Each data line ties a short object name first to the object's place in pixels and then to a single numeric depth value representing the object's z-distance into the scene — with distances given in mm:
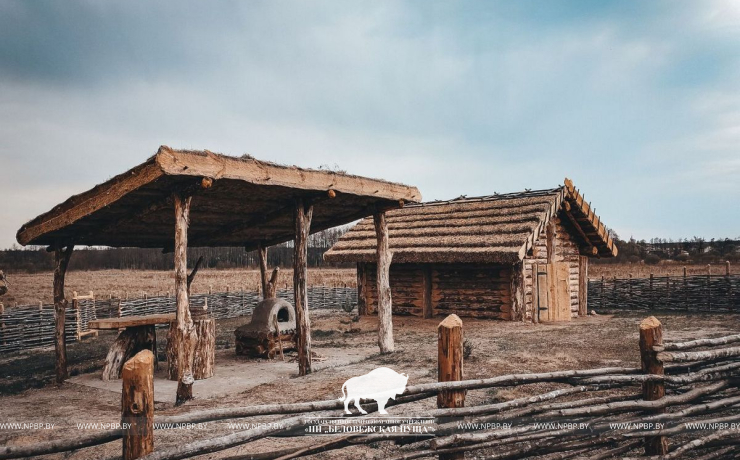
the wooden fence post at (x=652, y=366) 4129
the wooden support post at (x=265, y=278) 10766
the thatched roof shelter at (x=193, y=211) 6020
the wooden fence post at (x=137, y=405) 2557
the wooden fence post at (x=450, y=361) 3434
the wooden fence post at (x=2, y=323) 12136
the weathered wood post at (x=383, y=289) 9328
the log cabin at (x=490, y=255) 14094
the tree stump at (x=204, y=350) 7566
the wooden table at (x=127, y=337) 8195
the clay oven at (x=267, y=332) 9266
